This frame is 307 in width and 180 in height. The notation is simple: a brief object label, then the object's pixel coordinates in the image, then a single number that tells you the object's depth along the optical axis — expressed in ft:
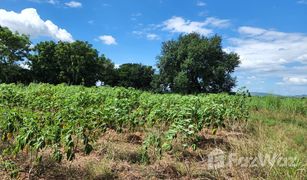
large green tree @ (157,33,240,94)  88.37
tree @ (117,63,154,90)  116.85
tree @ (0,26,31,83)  82.86
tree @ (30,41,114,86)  91.70
